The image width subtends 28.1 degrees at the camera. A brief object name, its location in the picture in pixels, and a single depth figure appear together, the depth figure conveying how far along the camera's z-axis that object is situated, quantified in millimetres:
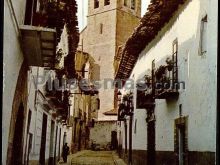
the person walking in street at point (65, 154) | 22344
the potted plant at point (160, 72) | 11956
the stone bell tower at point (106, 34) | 45000
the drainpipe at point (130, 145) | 21112
